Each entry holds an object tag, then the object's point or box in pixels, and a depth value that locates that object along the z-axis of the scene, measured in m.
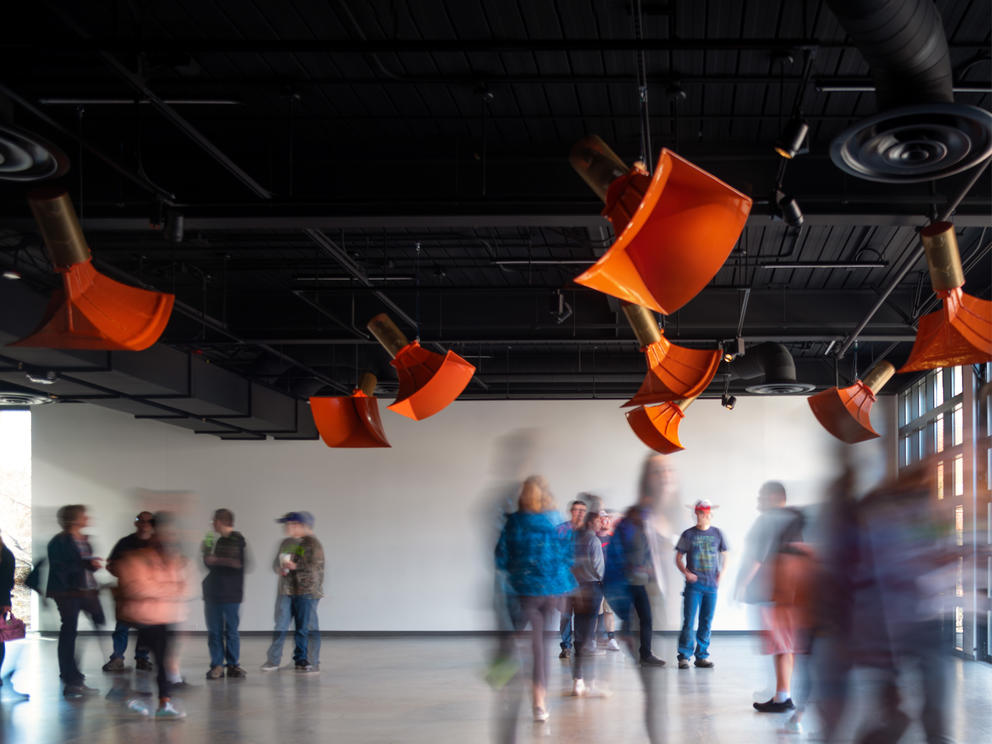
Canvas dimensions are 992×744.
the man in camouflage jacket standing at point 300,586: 10.12
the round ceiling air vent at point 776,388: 10.15
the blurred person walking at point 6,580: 7.92
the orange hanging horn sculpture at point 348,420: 6.84
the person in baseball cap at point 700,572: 9.77
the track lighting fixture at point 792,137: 4.66
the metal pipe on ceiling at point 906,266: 5.27
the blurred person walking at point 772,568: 5.38
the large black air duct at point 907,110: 3.27
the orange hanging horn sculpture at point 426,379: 5.46
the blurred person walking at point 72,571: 8.22
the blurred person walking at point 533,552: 5.68
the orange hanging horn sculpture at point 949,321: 4.26
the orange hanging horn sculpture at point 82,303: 3.55
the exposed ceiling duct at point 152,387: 9.11
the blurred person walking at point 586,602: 7.57
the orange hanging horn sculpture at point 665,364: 5.44
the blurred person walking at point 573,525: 9.44
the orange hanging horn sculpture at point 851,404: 6.78
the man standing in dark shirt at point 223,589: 9.25
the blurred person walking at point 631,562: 5.22
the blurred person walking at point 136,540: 7.04
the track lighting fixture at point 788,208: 5.50
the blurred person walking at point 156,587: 6.67
